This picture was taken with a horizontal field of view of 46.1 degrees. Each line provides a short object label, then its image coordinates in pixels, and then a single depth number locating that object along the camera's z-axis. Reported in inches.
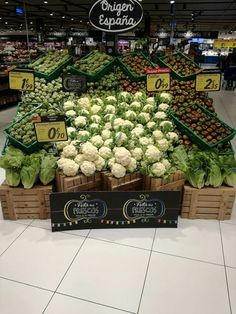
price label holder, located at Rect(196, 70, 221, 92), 146.8
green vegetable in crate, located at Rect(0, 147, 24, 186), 107.2
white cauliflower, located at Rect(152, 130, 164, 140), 122.0
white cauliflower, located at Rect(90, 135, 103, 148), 116.3
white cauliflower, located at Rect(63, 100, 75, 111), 147.3
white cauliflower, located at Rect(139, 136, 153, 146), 118.9
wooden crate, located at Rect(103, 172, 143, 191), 106.4
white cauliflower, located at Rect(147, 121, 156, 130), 130.2
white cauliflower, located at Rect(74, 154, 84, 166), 108.9
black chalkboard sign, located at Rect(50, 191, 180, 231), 102.7
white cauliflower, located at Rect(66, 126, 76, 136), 123.3
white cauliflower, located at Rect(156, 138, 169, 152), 117.8
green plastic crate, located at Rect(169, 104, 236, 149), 131.5
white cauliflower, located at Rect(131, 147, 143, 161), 113.9
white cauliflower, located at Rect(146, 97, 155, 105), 151.9
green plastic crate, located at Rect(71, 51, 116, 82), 173.2
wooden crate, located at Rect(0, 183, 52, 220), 108.9
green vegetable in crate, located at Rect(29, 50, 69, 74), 183.6
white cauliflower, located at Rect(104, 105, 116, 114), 141.7
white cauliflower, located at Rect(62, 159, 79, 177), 104.7
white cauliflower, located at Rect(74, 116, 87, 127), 129.5
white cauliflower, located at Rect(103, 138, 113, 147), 116.7
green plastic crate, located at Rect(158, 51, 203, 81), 184.9
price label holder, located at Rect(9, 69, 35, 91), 141.3
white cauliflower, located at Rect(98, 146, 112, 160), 112.3
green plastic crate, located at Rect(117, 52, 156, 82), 178.4
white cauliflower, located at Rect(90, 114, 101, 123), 132.5
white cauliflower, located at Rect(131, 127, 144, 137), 125.4
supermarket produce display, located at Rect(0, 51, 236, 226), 108.5
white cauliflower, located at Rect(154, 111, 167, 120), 139.7
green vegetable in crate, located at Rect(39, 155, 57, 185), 108.6
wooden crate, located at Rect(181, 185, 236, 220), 110.7
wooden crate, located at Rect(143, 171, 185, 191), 108.7
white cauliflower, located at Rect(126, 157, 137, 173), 110.1
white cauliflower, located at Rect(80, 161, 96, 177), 105.2
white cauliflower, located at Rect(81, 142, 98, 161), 106.5
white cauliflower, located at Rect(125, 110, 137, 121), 135.2
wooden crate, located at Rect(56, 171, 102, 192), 105.0
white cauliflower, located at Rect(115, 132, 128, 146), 115.5
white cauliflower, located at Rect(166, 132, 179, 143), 127.2
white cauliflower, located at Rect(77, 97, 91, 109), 146.9
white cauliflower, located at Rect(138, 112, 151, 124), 137.0
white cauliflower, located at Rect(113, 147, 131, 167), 106.0
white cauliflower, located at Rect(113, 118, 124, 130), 127.9
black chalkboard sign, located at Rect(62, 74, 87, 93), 147.5
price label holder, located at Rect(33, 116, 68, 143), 103.7
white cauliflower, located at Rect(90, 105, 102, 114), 141.7
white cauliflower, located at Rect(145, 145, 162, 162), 110.3
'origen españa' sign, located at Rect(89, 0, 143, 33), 147.9
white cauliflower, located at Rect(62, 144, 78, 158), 110.0
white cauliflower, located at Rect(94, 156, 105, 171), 109.5
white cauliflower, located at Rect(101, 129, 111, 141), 120.8
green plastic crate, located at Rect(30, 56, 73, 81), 175.6
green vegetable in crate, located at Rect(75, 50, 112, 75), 178.7
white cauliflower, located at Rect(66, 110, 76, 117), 139.7
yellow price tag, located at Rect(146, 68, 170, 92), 147.8
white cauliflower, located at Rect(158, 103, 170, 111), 148.2
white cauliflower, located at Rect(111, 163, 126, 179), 105.2
